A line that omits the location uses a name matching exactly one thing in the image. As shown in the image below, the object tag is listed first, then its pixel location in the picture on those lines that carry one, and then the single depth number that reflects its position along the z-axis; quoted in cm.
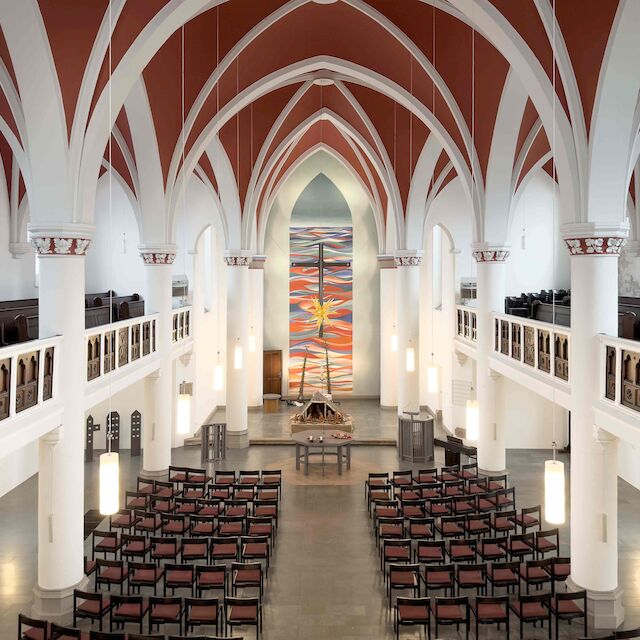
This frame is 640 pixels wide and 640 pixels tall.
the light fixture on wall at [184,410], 1251
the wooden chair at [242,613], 909
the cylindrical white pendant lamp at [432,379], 1706
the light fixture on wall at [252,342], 2497
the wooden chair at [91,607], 928
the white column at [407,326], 2138
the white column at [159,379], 1623
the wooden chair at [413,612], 907
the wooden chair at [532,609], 912
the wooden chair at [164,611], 911
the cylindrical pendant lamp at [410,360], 2067
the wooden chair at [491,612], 910
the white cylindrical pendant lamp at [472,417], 1237
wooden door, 2912
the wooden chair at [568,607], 926
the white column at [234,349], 2117
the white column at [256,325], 2684
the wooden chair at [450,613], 898
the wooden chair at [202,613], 908
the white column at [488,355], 1592
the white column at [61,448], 1002
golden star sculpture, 2853
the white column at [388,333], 2694
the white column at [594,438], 991
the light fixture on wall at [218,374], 1670
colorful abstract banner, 2942
